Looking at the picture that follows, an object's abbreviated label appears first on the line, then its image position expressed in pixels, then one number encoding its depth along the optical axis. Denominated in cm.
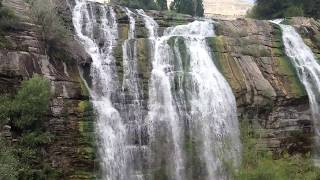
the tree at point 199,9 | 6340
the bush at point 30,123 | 2688
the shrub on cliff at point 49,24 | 3291
